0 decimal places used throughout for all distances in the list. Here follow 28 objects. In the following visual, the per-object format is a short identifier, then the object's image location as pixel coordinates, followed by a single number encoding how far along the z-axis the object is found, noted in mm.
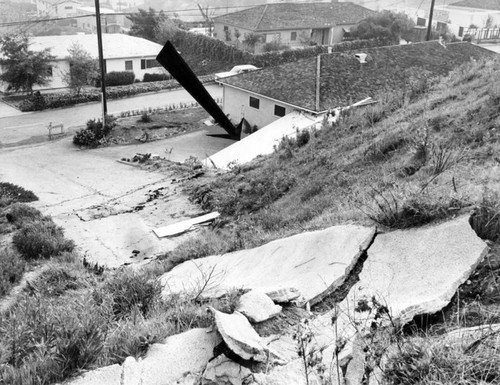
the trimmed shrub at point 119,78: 37094
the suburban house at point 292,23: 50000
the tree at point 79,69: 34188
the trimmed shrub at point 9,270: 9297
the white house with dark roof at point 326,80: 24156
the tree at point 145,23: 53906
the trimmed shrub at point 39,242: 11281
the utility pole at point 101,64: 25609
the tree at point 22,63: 31688
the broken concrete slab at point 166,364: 4352
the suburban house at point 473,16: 63819
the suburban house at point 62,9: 107938
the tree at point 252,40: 47469
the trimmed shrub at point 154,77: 39438
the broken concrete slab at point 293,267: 5781
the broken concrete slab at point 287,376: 3923
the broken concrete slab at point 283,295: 5371
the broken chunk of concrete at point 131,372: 4340
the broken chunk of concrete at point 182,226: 12523
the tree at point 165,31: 51188
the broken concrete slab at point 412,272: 4570
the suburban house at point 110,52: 35594
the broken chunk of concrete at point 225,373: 4109
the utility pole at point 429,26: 39038
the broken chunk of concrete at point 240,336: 4328
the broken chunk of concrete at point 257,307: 5039
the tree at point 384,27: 49906
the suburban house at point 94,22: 74444
